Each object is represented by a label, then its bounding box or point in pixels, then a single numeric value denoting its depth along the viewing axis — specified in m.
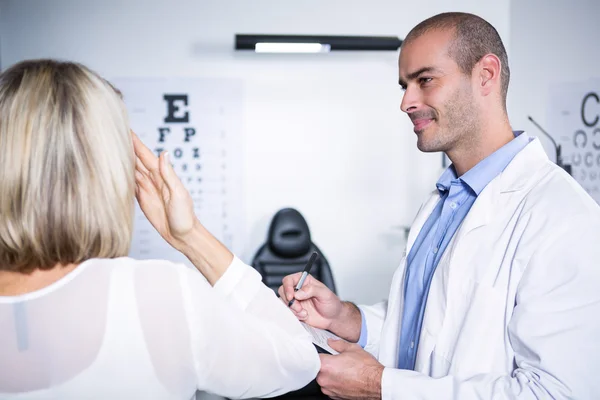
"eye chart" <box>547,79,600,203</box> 3.30
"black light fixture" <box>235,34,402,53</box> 2.47
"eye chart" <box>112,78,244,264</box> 2.87
